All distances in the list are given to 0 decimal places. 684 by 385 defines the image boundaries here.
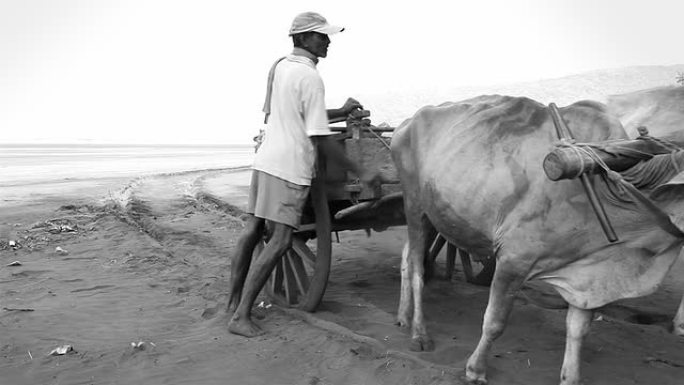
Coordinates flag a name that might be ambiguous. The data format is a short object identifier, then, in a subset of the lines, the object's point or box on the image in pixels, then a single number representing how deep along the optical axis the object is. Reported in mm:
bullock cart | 5016
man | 4555
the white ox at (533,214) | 3348
